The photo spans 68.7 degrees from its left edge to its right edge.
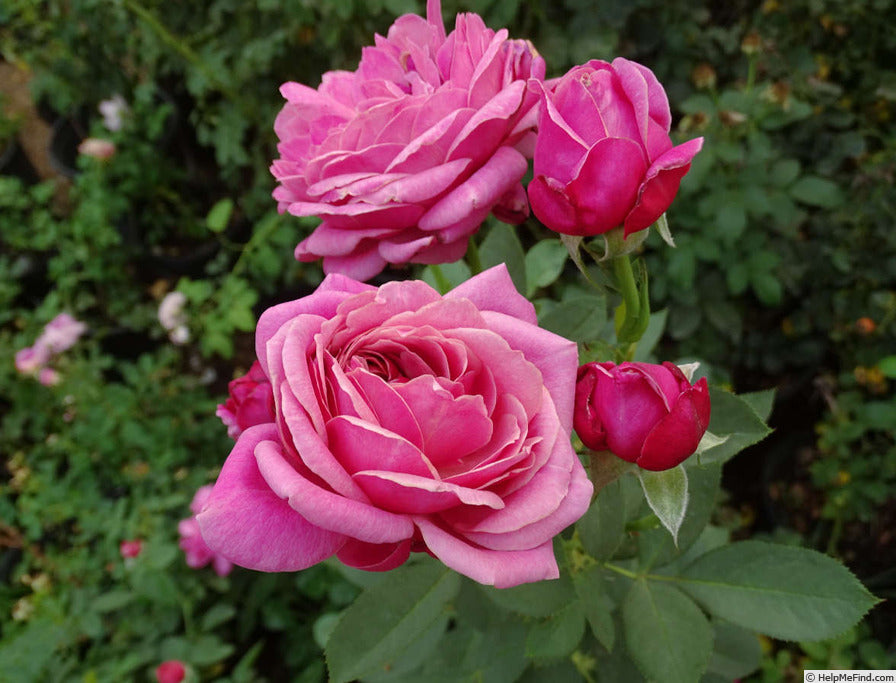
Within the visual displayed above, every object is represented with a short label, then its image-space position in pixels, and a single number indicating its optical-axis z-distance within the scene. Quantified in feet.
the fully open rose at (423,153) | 1.52
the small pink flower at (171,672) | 3.44
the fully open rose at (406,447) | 1.16
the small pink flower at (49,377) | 5.05
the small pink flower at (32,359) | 5.12
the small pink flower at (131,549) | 3.75
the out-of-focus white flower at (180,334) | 5.66
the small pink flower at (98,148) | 6.33
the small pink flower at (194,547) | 4.08
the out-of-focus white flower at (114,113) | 6.74
